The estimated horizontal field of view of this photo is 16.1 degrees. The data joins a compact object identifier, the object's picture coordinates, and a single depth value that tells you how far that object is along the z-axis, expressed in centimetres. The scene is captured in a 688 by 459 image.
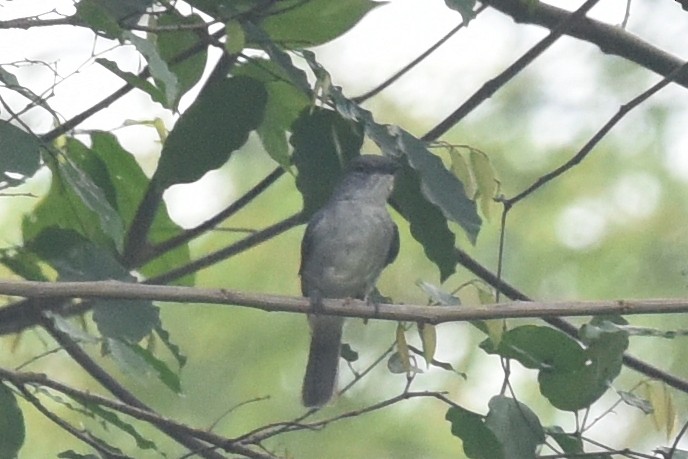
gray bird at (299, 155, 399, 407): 755
